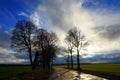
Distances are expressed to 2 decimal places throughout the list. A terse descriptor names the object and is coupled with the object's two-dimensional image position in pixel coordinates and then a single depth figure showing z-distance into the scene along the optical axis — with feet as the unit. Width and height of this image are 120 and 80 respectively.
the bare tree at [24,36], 71.92
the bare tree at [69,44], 102.49
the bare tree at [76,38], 94.89
